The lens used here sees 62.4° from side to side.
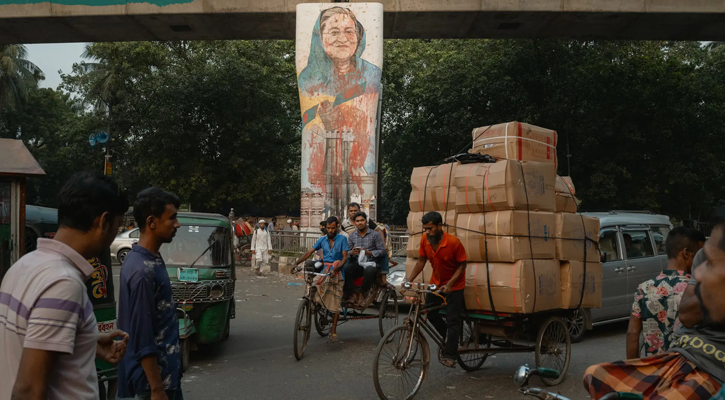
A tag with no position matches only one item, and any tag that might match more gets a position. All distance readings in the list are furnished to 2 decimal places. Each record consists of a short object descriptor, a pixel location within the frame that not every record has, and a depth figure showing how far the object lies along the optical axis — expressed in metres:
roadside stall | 5.92
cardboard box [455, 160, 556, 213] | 5.85
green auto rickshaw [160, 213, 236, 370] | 7.01
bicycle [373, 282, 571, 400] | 5.48
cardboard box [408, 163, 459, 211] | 6.46
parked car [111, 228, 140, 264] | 20.27
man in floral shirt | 3.79
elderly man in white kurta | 18.42
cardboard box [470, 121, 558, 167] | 6.72
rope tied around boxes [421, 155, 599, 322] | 5.93
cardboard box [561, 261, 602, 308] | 6.30
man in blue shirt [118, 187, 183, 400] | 2.85
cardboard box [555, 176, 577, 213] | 6.59
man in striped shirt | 1.80
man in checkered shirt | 8.20
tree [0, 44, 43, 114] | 40.56
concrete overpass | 17.89
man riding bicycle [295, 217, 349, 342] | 7.76
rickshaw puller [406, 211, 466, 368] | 5.76
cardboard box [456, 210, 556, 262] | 5.84
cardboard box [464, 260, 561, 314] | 5.75
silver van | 8.79
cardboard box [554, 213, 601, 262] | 6.30
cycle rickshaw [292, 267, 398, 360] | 7.45
